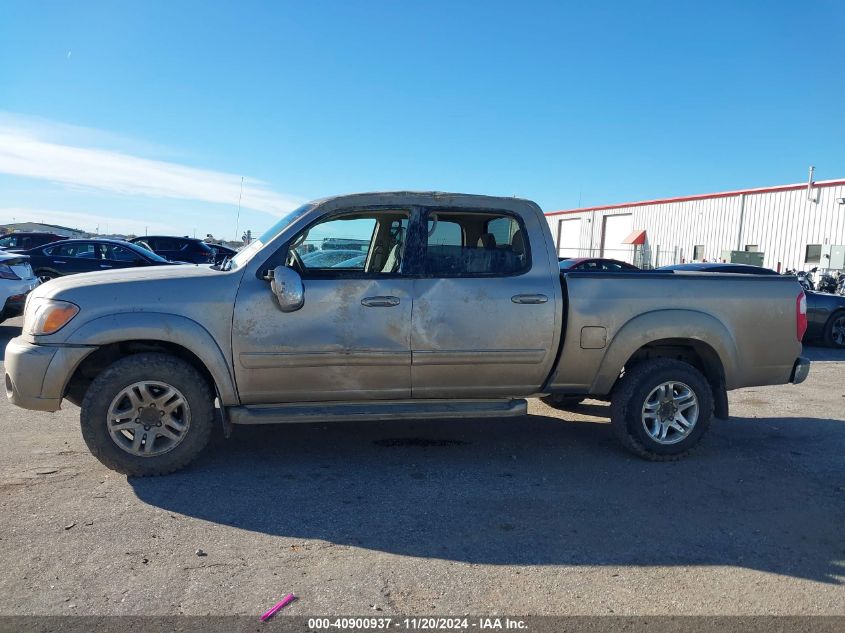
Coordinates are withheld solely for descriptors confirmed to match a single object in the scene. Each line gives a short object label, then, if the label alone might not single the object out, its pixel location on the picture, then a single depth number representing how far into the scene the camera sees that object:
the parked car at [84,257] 15.06
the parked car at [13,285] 10.37
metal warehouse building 27.78
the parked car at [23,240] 20.92
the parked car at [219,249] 20.65
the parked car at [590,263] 15.91
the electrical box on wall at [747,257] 28.91
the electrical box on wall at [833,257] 25.09
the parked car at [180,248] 19.11
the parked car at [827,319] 12.01
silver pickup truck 4.35
